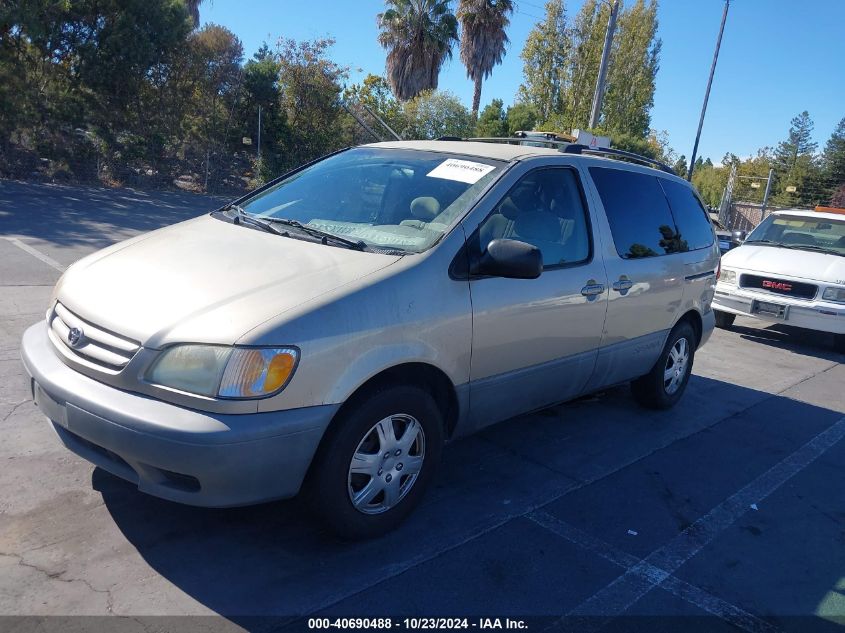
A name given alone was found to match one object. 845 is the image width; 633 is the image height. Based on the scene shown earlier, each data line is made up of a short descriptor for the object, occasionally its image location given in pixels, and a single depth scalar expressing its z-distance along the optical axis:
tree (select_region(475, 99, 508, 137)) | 35.45
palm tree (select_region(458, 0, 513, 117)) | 33.72
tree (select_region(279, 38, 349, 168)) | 25.16
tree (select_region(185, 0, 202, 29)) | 29.52
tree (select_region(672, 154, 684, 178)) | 82.69
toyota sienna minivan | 2.69
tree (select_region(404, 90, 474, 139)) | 29.41
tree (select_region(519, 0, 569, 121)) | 41.34
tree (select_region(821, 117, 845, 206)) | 59.96
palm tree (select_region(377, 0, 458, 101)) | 31.52
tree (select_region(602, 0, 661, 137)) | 41.59
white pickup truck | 8.45
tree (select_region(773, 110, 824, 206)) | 61.72
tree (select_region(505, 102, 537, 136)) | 38.49
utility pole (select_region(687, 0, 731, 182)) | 29.80
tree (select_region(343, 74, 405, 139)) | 29.66
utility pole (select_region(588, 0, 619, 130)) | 17.39
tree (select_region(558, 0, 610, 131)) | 40.41
